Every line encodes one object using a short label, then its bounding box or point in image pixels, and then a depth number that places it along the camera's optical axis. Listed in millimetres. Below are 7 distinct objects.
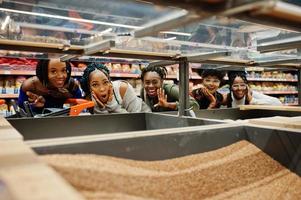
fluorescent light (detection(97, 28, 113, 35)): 1428
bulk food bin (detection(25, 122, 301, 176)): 953
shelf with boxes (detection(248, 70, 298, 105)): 6113
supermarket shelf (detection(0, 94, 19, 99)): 3727
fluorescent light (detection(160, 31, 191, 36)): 1533
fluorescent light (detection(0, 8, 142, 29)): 1200
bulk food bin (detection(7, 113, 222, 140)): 1799
